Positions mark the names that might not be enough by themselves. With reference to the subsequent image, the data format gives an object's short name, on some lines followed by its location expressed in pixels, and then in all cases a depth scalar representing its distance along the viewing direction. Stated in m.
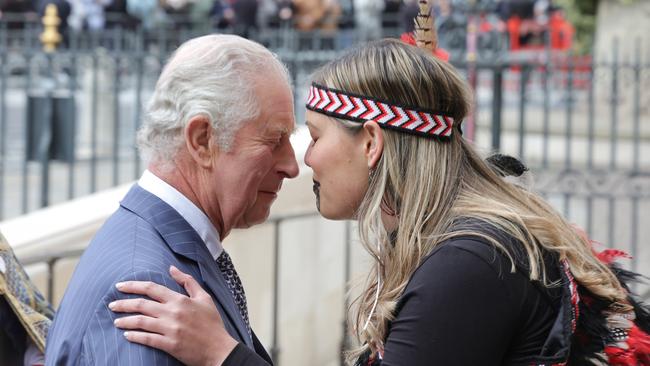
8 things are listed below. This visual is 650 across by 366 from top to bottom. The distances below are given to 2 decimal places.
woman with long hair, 1.93
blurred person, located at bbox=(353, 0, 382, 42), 18.05
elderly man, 2.03
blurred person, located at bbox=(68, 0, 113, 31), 16.53
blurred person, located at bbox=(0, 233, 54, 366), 2.50
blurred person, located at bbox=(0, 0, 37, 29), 17.12
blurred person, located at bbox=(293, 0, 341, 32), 18.36
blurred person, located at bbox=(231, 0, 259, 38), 17.75
